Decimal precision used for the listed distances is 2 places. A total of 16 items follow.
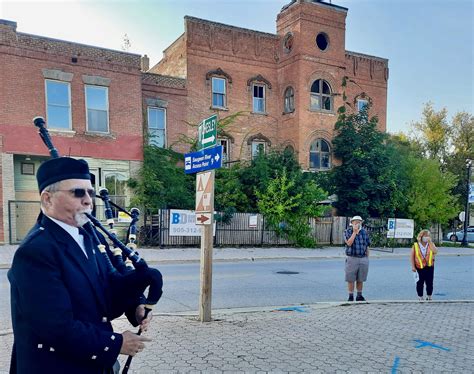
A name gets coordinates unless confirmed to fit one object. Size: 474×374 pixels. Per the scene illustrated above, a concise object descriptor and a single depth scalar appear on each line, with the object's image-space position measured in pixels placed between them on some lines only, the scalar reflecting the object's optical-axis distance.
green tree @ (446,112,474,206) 36.25
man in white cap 7.98
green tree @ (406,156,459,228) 24.01
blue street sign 5.73
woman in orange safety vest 8.18
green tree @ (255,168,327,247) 19.42
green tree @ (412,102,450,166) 37.22
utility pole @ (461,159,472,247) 24.84
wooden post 5.95
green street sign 5.93
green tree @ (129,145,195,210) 18.38
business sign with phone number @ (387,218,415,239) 21.27
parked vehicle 31.31
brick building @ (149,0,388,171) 22.84
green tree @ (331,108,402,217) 22.88
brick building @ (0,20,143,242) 16.33
